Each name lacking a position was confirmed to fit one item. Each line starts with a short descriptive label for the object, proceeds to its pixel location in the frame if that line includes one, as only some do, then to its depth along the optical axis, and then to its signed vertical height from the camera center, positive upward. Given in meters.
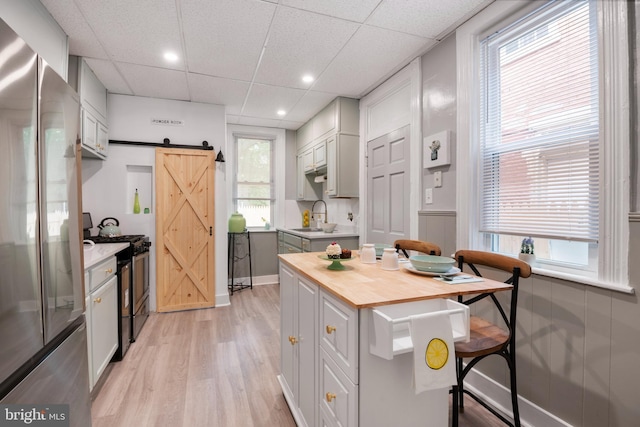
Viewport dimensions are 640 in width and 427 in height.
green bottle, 3.12 +0.07
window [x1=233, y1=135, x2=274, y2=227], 4.49 +0.48
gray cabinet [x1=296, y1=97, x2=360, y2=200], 3.25 +0.75
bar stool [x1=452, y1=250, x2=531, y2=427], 1.22 -0.58
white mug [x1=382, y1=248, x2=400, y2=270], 1.47 -0.25
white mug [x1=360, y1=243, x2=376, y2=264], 1.62 -0.25
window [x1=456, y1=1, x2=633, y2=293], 0.84 +0.26
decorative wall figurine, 1.98 +0.43
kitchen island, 0.99 -0.50
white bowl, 3.72 -0.21
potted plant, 1.29 -0.19
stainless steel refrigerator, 0.77 -0.07
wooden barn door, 3.19 -0.20
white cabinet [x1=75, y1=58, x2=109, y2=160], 2.39 +0.90
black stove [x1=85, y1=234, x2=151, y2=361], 2.23 -0.64
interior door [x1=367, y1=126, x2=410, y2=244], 2.56 +0.23
